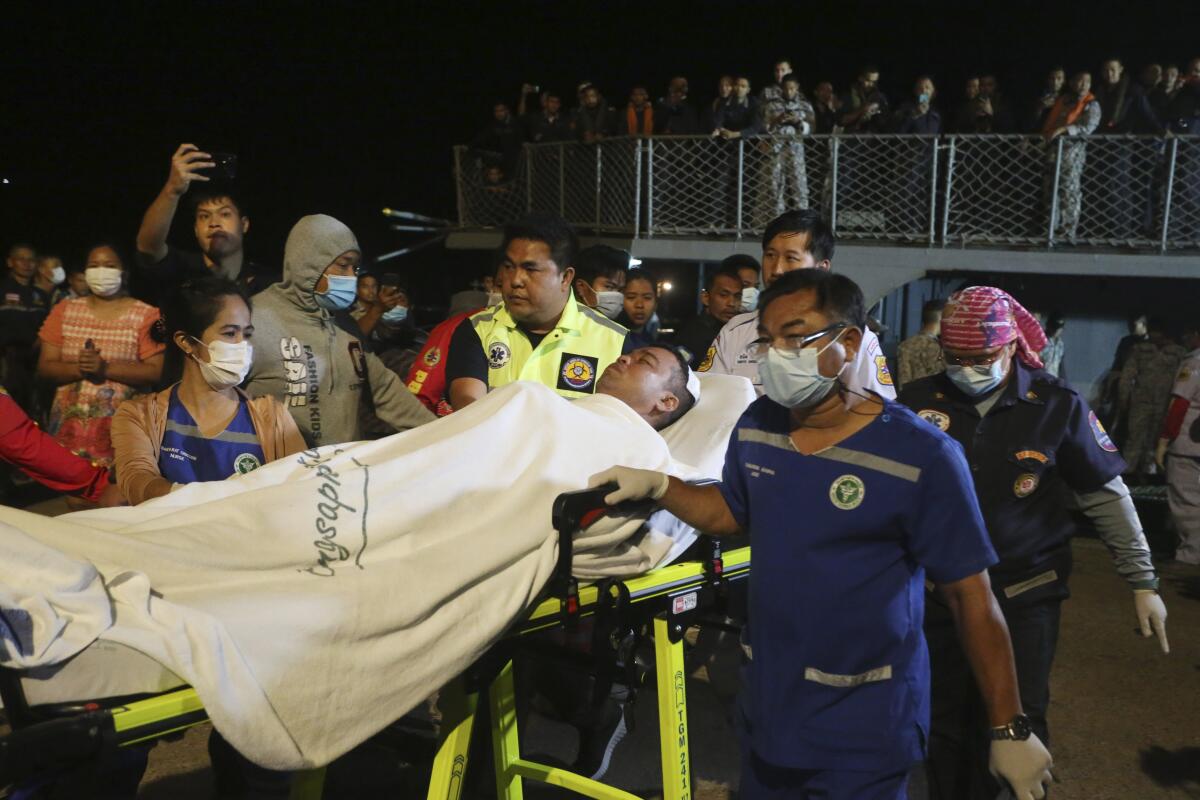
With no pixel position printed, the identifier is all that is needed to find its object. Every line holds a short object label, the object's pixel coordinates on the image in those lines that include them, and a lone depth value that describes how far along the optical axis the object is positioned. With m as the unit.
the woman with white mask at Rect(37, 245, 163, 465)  4.24
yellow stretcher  1.81
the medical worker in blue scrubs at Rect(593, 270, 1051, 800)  2.12
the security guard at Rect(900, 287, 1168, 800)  2.92
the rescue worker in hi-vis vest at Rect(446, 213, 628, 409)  3.62
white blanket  1.94
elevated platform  9.34
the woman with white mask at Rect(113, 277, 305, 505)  3.00
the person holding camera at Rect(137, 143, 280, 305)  3.66
